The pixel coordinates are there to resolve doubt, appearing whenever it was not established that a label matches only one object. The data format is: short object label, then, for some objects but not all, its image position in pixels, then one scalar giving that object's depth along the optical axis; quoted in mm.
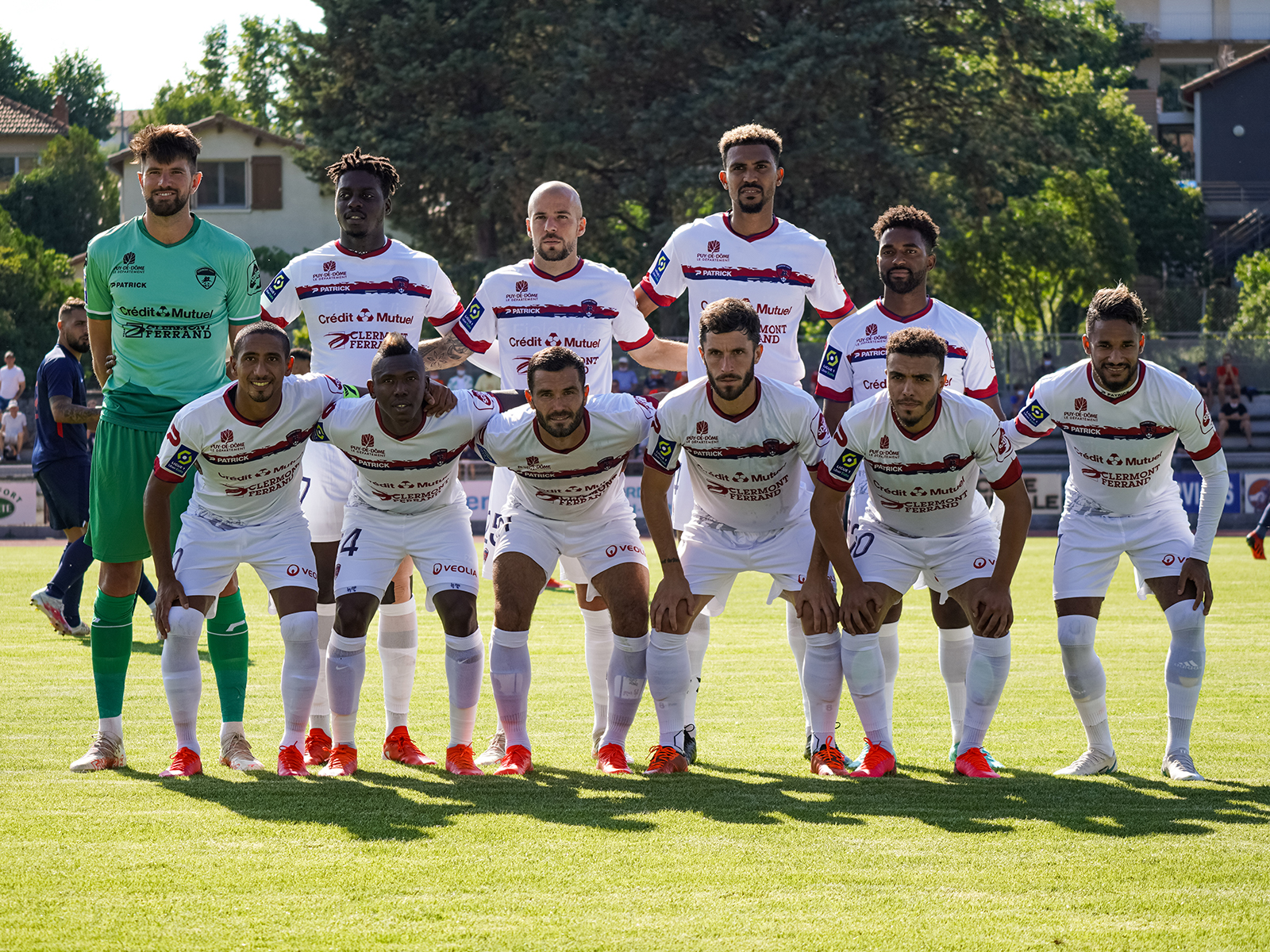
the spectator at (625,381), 56219
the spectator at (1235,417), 55469
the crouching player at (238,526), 12516
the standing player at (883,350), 13906
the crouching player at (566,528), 12664
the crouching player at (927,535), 12570
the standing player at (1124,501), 12844
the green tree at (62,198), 116437
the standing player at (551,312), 14445
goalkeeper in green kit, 13250
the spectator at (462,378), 58281
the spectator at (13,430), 51844
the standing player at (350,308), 14094
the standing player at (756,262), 14656
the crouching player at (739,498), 12719
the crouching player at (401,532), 12617
